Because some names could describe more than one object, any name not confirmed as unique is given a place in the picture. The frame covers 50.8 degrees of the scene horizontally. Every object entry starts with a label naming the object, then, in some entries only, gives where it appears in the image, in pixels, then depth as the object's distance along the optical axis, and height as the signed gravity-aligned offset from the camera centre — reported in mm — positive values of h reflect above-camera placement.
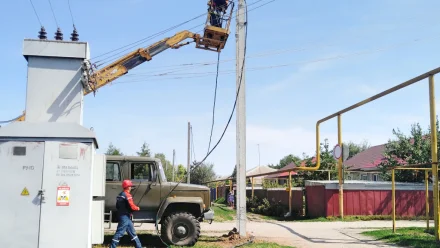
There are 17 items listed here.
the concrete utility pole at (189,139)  38844 +2863
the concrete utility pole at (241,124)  13031 +1407
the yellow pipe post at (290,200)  23516 -1356
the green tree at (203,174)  49916 -163
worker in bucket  15086 +5357
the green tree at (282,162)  102450 +2557
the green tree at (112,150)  44406 +2188
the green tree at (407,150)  26797 +1413
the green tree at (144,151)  41281 +1937
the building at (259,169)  86150 +748
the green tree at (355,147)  96425 +5573
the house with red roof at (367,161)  39875 +1234
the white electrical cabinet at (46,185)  8195 -246
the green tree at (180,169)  75619 +567
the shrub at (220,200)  37000 -2285
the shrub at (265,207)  24359 -1879
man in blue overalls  9992 -937
